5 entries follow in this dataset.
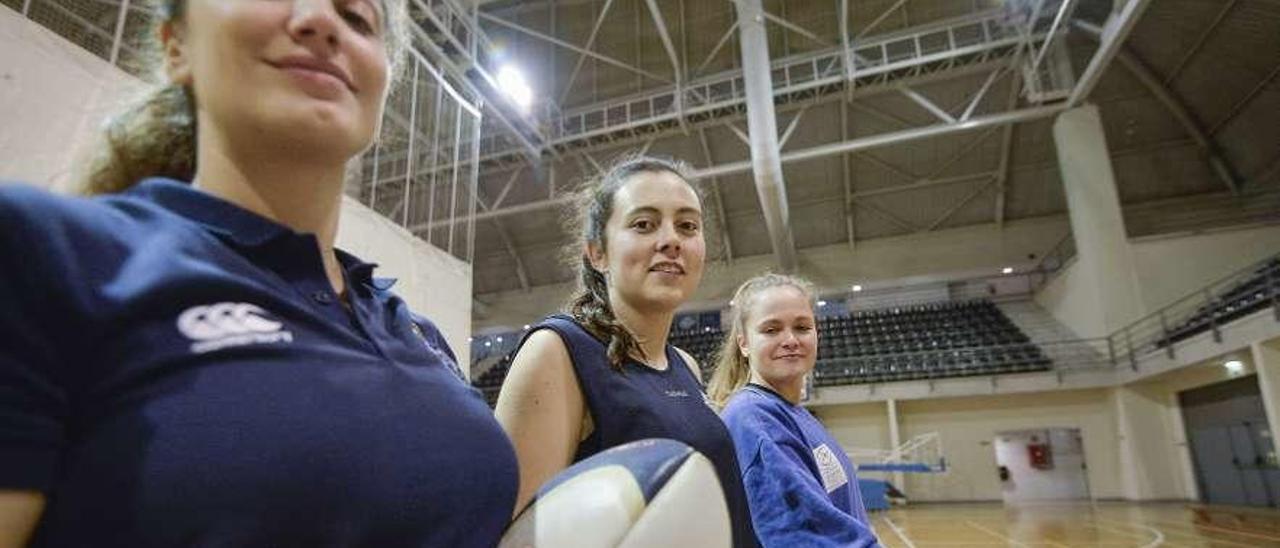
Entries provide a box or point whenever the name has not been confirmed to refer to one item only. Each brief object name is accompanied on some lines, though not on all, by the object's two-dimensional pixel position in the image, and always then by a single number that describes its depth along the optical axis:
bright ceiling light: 11.07
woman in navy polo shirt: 0.44
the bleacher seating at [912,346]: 12.49
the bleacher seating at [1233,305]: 7.81
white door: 13.29
